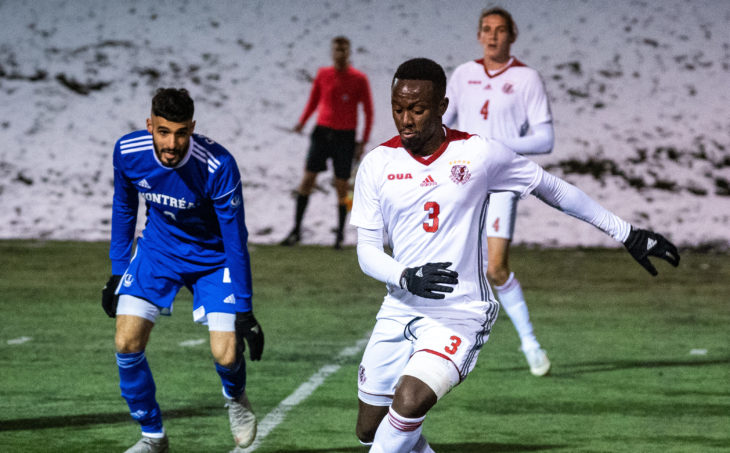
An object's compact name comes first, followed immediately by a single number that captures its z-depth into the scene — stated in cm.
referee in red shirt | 3016
